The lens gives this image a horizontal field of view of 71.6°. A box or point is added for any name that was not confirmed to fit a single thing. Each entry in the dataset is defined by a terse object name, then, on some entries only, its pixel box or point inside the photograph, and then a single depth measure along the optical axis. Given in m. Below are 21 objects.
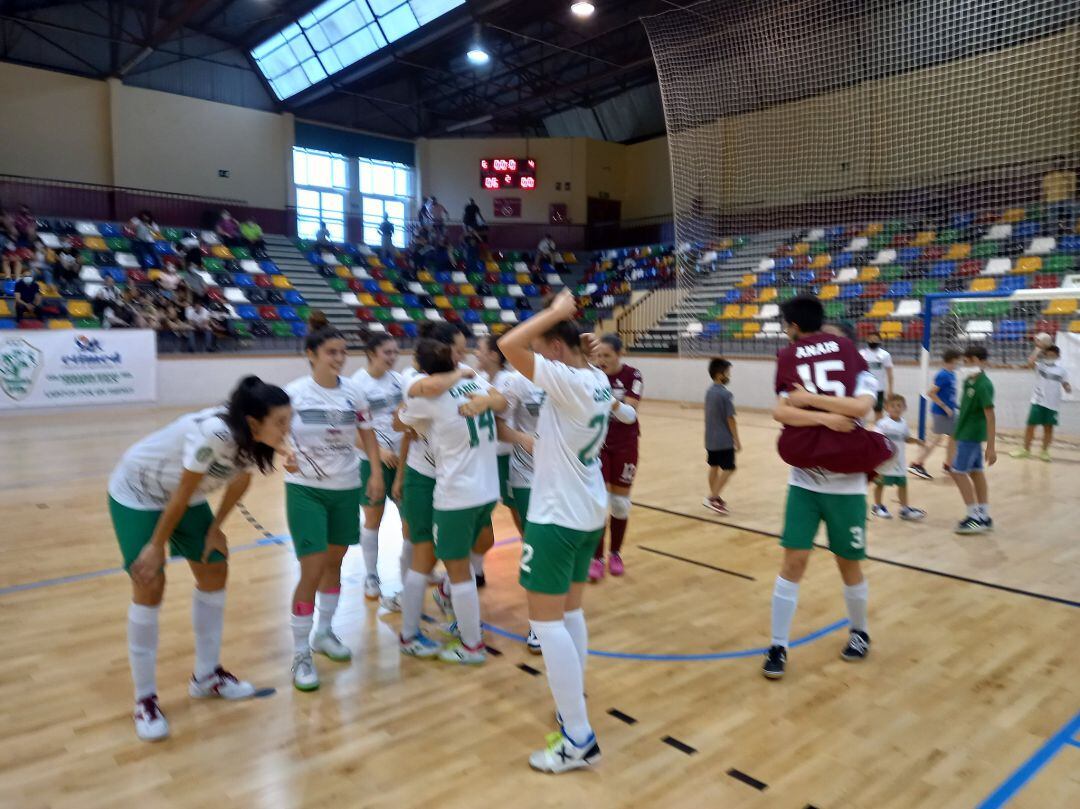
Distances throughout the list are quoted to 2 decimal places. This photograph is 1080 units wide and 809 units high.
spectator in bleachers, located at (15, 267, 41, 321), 14.22
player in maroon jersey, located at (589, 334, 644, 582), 5.15
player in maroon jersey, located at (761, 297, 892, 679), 3.53
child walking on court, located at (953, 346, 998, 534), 6.28
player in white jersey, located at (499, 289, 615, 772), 2.84
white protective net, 12.25
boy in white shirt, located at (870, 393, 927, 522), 6.39
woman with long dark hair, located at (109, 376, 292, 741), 2.93
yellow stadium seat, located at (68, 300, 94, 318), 15.30
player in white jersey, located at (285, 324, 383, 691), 3.59
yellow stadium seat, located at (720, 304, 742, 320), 17.30
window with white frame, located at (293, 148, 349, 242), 23.80
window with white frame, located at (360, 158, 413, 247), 25.05
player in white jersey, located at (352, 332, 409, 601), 4.48
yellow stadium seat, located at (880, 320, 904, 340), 14.67
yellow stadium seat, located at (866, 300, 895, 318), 15.23
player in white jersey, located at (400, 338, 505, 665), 3.65
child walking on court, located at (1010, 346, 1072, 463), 9.55
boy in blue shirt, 7.94
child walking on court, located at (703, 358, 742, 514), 6.92
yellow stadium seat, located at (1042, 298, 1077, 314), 12.65
